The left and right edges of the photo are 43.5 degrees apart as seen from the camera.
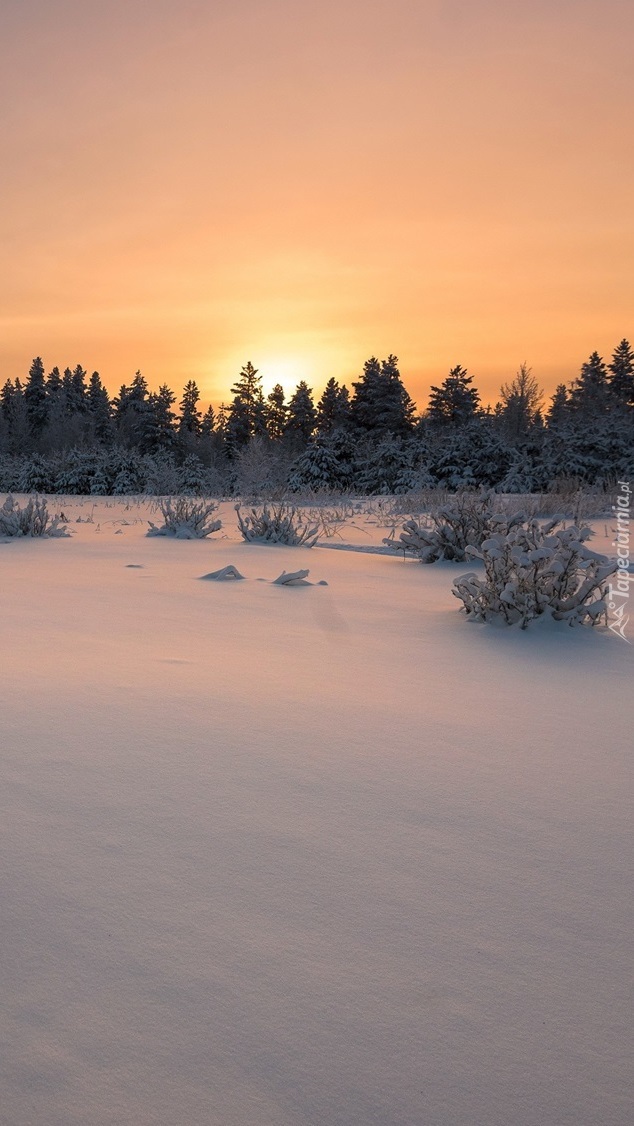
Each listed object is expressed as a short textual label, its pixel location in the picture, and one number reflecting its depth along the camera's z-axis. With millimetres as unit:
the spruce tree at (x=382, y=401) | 44953
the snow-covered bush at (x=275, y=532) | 8828
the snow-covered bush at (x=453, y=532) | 6965
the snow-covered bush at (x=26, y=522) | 9141
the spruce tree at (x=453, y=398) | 45375
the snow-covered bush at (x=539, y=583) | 4188
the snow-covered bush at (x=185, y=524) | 9477
